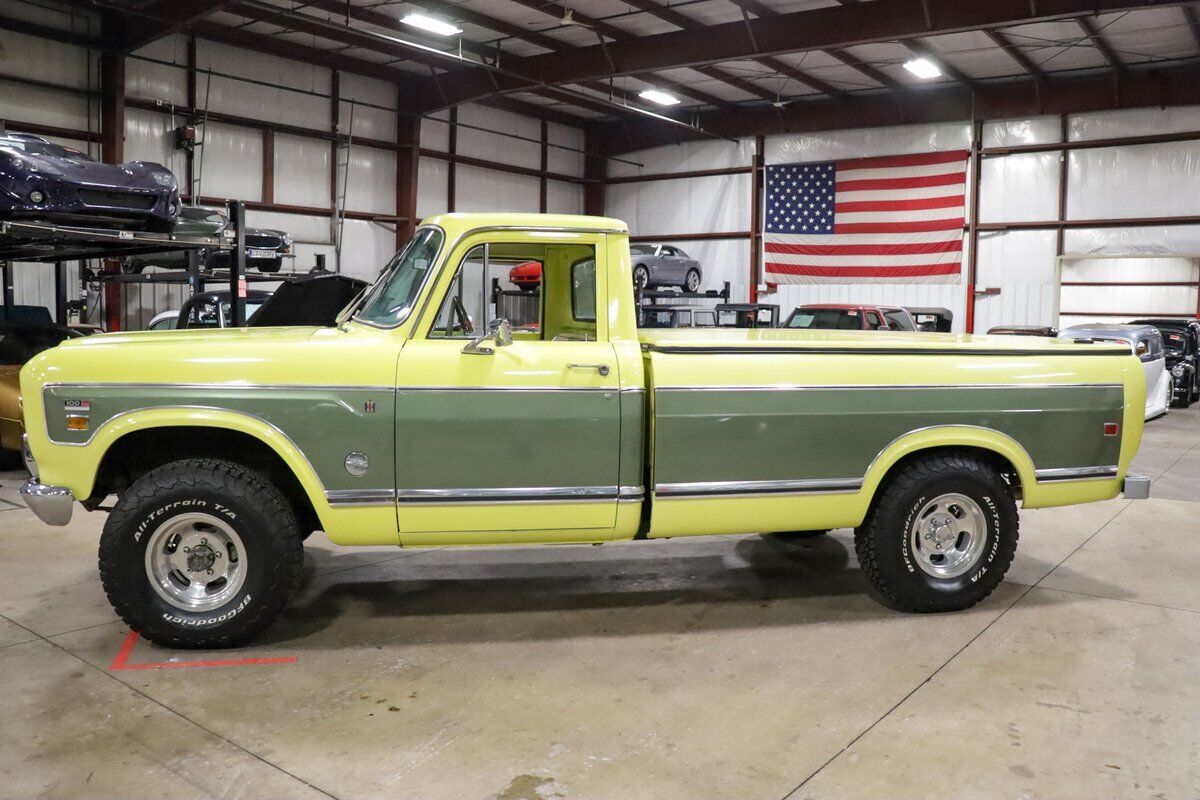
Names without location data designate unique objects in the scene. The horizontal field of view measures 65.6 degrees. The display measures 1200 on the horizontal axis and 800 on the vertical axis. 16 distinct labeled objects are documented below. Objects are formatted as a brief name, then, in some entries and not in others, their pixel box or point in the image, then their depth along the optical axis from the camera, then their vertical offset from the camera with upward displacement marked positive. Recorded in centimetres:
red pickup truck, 1576 +46
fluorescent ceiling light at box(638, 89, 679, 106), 2312 +615
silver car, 2177 +175
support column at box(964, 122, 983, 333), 2253 +338
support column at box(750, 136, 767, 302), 2534 +348
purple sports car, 748 +117
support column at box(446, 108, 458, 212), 2388 +469
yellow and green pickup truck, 430 -48
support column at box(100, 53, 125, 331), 1675 +389
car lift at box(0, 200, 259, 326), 783 +80
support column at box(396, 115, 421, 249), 2242 +392
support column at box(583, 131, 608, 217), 2814 +500
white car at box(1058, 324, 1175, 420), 1355 +2
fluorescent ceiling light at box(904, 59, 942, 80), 2006 +610
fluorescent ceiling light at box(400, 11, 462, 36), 1719 +581
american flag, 2297 +319
